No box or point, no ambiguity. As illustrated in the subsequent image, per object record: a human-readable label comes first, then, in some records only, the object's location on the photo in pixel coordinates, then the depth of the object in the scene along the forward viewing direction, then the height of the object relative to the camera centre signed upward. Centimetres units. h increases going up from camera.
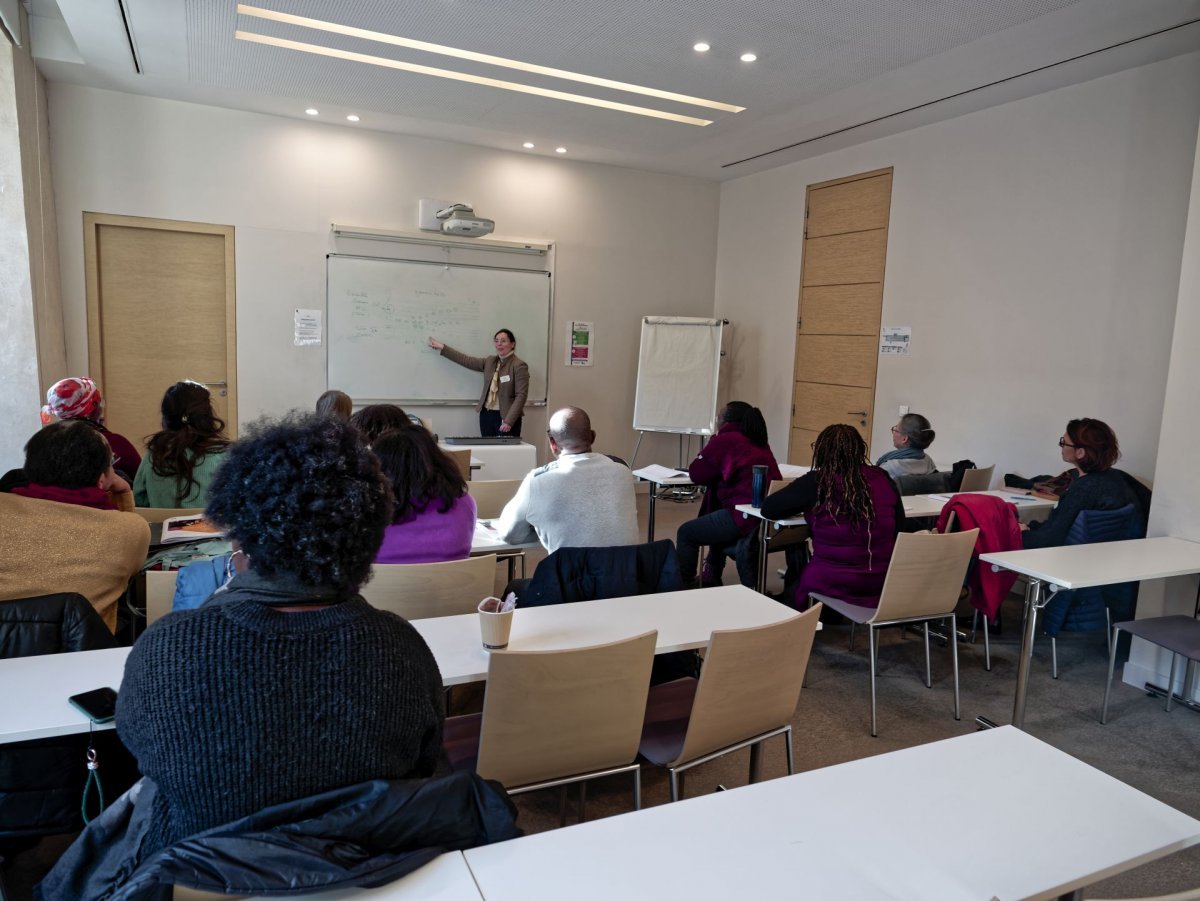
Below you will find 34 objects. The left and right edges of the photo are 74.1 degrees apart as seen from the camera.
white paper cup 194 -68
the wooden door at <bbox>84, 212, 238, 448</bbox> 596 +12
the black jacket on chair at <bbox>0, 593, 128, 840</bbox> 169 -98
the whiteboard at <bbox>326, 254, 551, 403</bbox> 662 +18
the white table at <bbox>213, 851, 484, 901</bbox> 107 -74
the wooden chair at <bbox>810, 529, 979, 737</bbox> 310 -88
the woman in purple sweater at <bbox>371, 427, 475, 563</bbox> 247 -50
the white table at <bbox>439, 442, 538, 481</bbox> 627 -90
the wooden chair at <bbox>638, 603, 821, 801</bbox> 191 -87
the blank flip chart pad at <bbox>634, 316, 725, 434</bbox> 755 -18
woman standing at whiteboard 696 -32
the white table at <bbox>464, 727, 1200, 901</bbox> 113 -74
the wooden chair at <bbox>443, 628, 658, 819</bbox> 173 -83
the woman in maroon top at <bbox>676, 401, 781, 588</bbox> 440 -69
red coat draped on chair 365 -77
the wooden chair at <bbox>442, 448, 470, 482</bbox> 468 -69
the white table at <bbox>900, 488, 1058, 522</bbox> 412 -75
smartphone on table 153 -73
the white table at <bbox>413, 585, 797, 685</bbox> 196 -76
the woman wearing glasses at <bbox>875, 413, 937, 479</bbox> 472 -52
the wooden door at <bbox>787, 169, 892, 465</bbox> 630 +44
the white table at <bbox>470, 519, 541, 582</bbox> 305 -77
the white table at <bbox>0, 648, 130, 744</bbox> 150 -75
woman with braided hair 343 -69
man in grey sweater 289 -56
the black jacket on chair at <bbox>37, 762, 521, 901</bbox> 98 -66
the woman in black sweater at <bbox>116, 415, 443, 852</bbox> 105 -45
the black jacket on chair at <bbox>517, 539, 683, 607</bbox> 254 -73
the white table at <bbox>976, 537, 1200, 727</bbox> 290 -75
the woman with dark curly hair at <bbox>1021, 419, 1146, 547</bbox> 385 -55
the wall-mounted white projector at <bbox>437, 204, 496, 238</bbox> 659 +101
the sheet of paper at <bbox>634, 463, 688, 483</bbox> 467 -72
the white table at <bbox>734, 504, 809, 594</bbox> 377 -94
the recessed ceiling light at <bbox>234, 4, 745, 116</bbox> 433 +169
